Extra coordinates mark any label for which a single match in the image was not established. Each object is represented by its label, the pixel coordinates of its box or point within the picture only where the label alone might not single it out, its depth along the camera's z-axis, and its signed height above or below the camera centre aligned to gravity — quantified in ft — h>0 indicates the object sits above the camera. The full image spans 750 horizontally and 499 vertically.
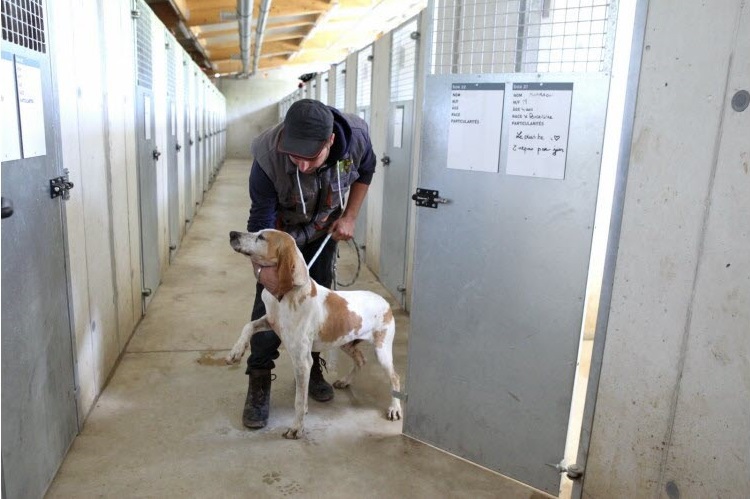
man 6.97 -0.75
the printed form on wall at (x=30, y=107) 5.25 +0.20
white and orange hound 6.80 -2.27
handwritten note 5.84 +0.22
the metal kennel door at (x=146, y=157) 11.62 -0.57
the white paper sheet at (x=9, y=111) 4.81 +0.13
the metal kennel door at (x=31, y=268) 5.00 -1.43
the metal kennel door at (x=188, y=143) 20.27 -0.34
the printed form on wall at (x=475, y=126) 6.26 +0.24
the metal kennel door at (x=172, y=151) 16.05 -0.52
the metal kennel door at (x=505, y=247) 5.92 -1.15
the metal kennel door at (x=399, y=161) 12.50 -0.43
